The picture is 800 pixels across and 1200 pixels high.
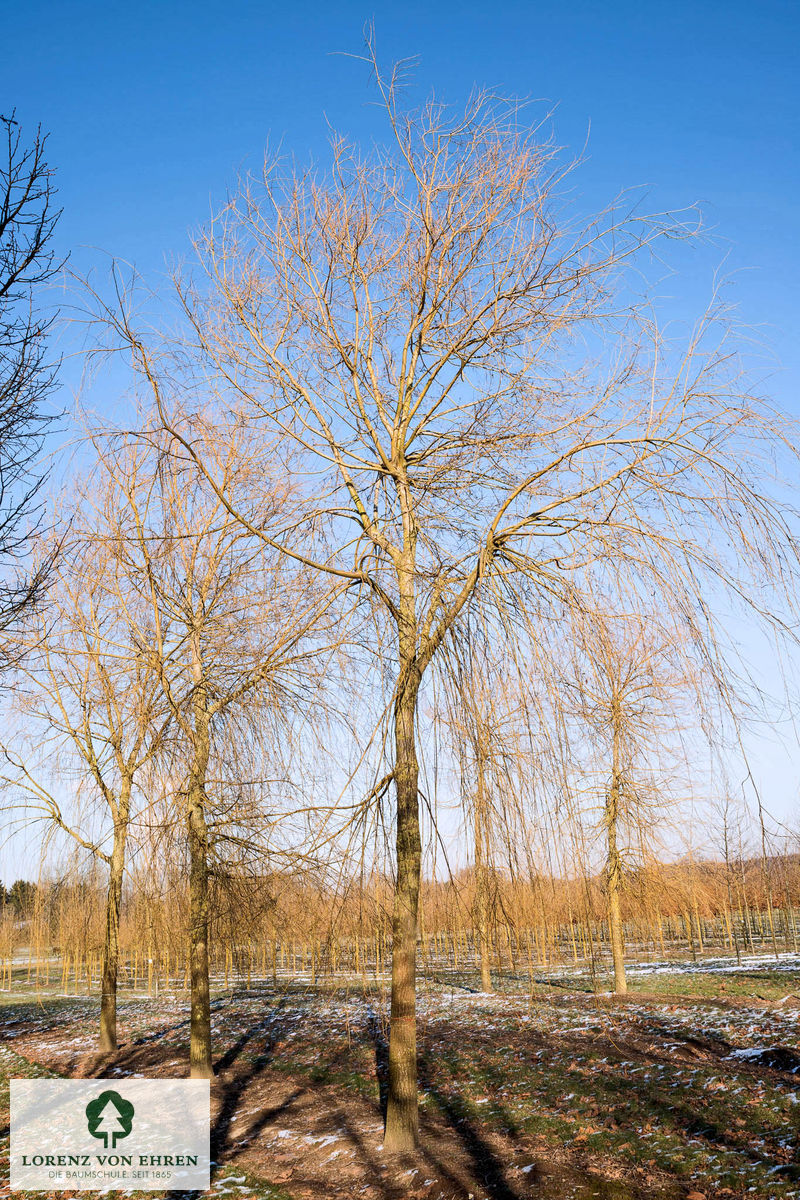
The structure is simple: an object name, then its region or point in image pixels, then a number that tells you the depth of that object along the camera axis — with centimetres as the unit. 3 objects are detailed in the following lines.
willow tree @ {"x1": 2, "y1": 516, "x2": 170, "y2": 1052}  1034
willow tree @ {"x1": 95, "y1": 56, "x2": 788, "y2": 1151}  467
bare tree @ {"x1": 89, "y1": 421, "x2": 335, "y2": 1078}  527
